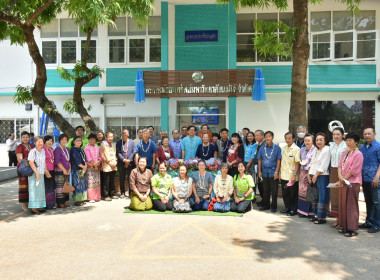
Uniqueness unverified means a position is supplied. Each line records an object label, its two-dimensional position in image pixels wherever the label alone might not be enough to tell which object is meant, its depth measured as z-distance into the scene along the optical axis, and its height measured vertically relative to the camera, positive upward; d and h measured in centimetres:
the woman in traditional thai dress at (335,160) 645 -55
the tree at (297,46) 912 +228
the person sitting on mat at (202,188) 766 -129
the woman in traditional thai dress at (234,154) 823 -56
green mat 732 -177
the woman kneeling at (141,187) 759 -127
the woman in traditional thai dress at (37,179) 734 -105
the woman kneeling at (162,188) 762 -129
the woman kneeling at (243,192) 753 -134
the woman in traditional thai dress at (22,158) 749 -65
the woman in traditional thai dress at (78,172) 816 -100
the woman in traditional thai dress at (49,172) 764 -95
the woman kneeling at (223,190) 749 -130
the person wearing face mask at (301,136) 766 -12
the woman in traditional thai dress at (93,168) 845 -96
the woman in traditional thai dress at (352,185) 579 -92
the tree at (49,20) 673 +246
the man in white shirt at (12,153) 1400 -99
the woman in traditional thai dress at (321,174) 661 -83
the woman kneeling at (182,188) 757 -129
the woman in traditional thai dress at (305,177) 700 -95
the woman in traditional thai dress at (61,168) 780 -87
